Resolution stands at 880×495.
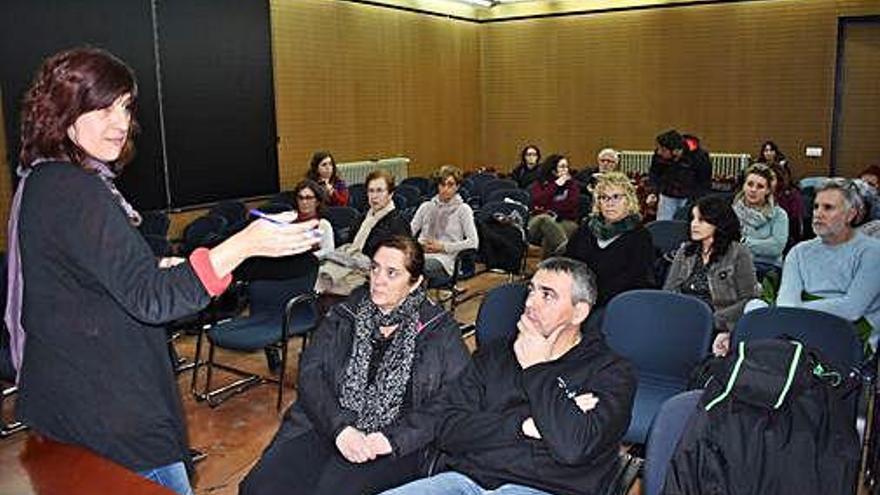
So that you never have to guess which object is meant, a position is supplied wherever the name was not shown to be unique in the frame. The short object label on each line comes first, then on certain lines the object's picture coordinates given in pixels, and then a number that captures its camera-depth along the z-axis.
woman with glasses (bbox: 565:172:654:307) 4.31
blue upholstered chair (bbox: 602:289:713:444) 3.30
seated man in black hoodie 2.34
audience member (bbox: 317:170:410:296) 5.31
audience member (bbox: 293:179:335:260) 5.65
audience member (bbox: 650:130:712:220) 7.20
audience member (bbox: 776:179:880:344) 3.67
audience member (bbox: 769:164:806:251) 6.61
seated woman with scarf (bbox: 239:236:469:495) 2.64
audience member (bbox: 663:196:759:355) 4.00
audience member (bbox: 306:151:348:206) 7.66
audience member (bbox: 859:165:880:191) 7.34
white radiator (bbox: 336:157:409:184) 9.82
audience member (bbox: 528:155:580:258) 7.14
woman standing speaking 1.40
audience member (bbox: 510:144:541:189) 9.91
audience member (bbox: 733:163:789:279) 5.20
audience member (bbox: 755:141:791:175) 9.38
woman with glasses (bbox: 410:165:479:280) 5.88
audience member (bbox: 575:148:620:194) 8.48
